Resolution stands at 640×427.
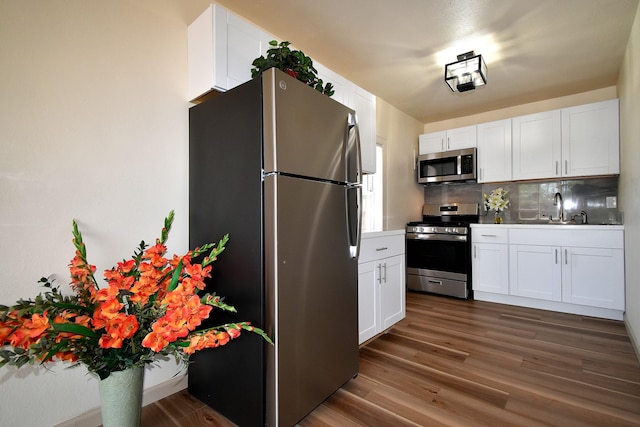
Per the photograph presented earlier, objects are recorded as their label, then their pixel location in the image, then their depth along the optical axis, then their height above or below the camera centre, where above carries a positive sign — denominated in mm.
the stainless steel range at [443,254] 3794 -581
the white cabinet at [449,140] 4159 +1035
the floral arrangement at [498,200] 4074 +134
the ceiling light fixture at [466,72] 2672 +1287
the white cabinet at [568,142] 3229 +777
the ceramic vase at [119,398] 955 -589
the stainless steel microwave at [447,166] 4102 +644
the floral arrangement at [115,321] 797 -303
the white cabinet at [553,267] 3000 -652
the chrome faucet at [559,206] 3719 +36
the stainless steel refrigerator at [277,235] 1393 -113
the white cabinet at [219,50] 1751 +1007
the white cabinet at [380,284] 2301 -610
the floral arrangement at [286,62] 1660 +859
